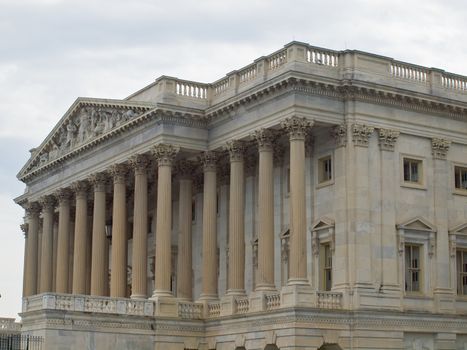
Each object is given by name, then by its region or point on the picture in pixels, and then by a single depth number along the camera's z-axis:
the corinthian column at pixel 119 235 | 61.44
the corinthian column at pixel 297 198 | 50.25
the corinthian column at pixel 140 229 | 58.53
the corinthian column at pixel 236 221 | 55.31
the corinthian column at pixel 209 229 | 57.97
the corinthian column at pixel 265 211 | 52.44
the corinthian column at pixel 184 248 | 59.56
